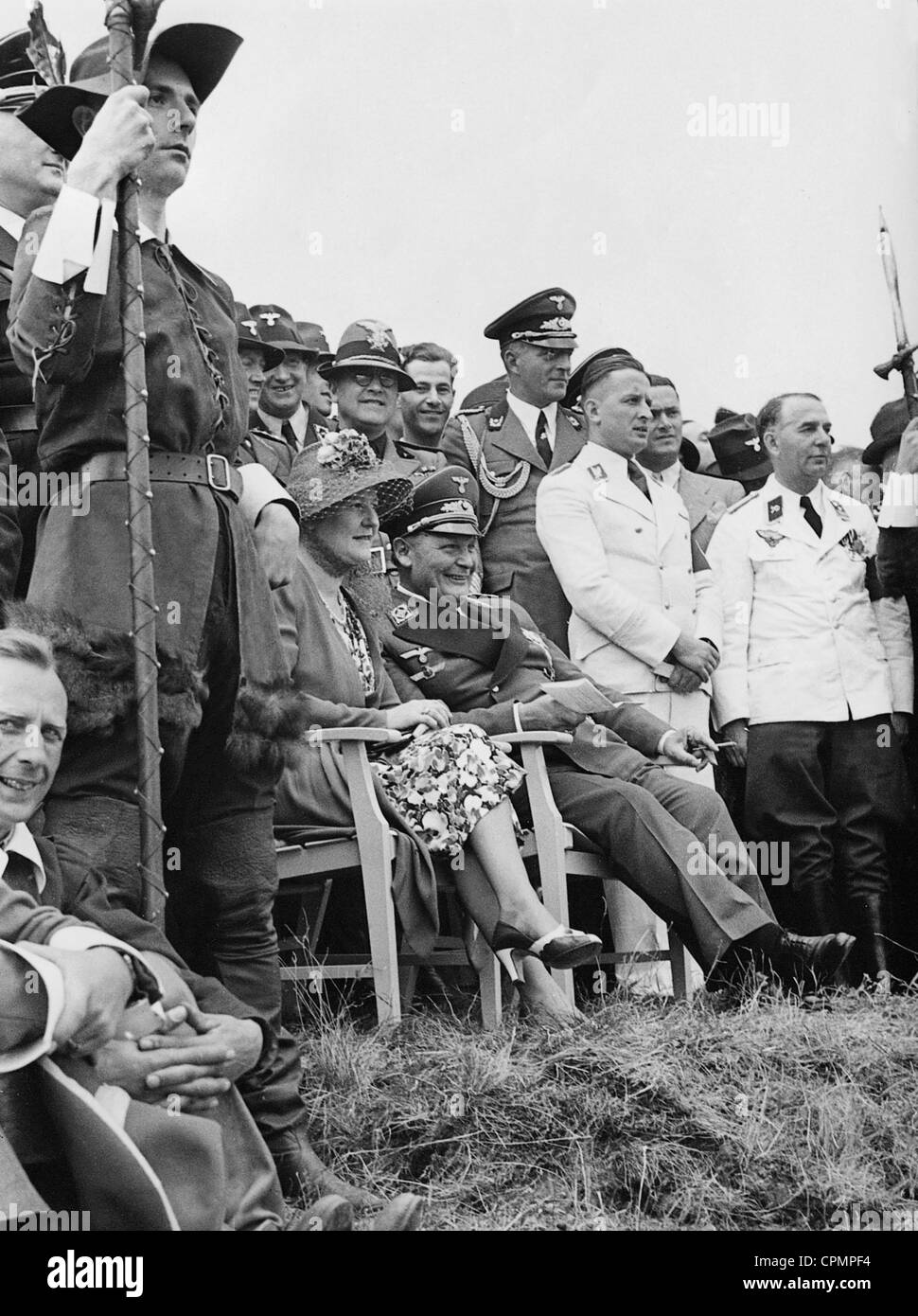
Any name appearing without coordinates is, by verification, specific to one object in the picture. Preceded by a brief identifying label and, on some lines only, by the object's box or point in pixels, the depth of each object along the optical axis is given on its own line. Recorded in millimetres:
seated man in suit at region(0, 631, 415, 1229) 3070
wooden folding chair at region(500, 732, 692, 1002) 5027
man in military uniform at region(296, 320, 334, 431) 6457
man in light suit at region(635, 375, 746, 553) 6285
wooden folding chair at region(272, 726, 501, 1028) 4590
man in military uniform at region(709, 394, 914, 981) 5633
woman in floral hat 4715
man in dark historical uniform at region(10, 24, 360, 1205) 3482
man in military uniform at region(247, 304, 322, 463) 6020
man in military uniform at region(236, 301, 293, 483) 5449
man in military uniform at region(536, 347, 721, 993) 5707
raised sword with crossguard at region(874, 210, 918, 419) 5250
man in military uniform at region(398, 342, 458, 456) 6496
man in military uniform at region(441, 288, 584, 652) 5859
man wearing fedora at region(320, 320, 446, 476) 6012
